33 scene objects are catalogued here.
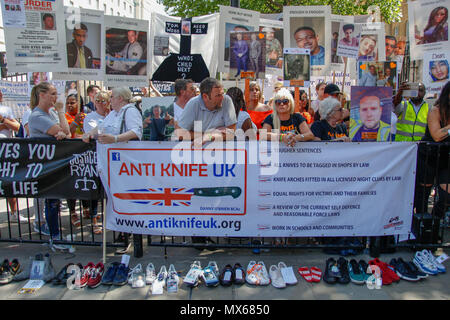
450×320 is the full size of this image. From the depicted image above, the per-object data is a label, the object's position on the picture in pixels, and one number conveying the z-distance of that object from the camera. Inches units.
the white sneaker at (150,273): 150.6
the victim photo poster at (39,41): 200.7
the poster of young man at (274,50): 283.0
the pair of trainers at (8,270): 151.0
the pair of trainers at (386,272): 149.5
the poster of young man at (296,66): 238.7
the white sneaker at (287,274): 149.3
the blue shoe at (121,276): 149.4
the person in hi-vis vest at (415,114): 227.1
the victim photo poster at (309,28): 242.7
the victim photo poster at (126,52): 222.5
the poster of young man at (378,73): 195.8
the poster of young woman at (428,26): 215.2
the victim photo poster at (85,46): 217.9
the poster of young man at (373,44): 281.4
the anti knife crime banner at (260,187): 162.9
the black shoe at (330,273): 150.0
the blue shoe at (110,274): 150.3
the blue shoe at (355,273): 149.3
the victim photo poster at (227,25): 242.1
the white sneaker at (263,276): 149.4
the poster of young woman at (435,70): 220.1
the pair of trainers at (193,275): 146.8
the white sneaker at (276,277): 147.2
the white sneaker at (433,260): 158.7
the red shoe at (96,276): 148.4
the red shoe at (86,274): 149.0
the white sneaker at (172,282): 144.9
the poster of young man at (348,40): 262.8
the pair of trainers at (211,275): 146.9
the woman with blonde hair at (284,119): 178.7
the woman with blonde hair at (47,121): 176.6
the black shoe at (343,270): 149.7
